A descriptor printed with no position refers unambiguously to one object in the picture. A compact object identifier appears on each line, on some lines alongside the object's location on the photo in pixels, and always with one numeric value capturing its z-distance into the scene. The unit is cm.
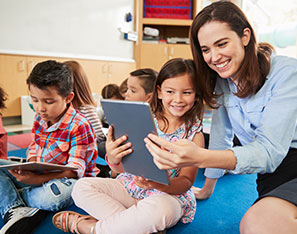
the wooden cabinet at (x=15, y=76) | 259
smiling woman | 59
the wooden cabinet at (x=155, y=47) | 393
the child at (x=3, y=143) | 112
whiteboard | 268
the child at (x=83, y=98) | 144
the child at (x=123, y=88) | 184
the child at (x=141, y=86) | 128
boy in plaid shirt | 92
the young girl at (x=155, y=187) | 74
